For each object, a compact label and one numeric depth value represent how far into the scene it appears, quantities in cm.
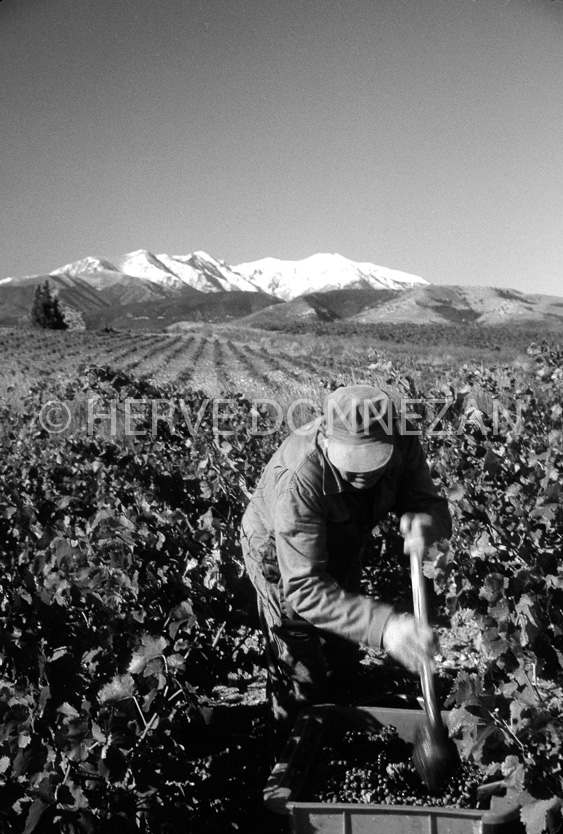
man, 195
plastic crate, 158
